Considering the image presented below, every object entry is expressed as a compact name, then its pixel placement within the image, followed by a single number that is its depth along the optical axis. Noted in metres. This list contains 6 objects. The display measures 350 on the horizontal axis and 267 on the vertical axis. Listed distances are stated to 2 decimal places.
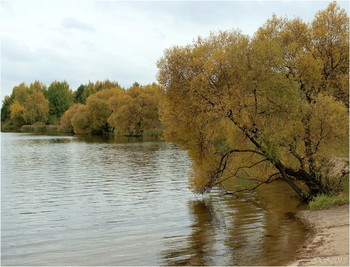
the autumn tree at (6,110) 160.62
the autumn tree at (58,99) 157.75
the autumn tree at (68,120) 122.47
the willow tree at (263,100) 20.69
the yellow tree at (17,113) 145.38
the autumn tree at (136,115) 96.06
